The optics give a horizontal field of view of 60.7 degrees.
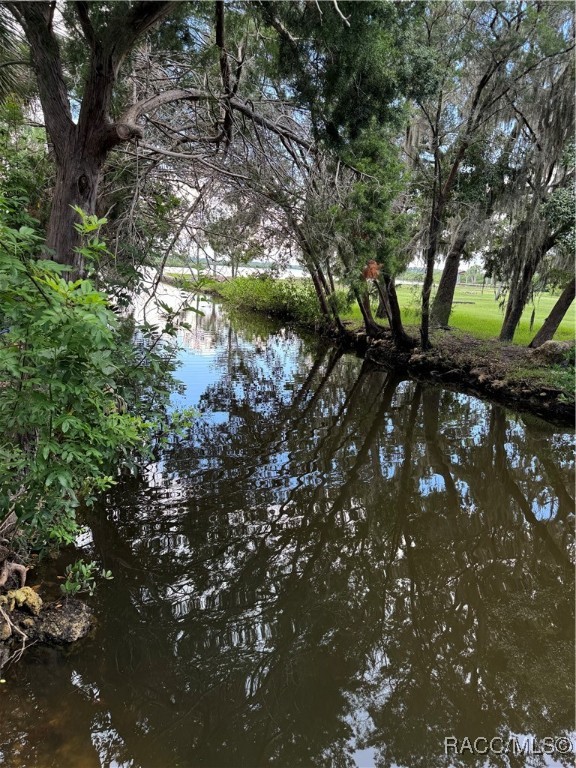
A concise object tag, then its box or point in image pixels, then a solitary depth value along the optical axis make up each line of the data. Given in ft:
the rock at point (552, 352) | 34.53
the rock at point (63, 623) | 10.84
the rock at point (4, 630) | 10.37
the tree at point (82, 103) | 12.95
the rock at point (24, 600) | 10.91
